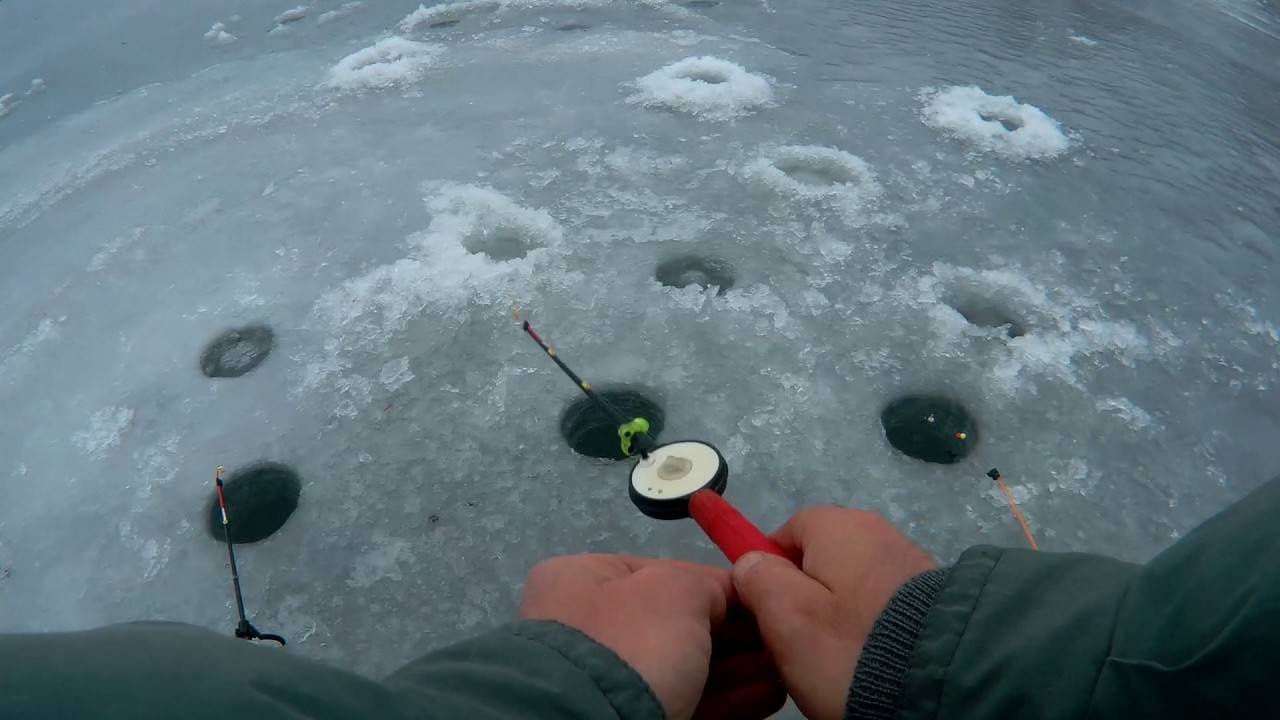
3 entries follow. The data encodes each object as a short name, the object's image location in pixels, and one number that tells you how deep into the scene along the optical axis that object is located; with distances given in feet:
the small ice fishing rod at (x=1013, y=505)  5.58
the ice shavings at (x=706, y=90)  10.64
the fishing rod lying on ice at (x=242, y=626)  4.62
